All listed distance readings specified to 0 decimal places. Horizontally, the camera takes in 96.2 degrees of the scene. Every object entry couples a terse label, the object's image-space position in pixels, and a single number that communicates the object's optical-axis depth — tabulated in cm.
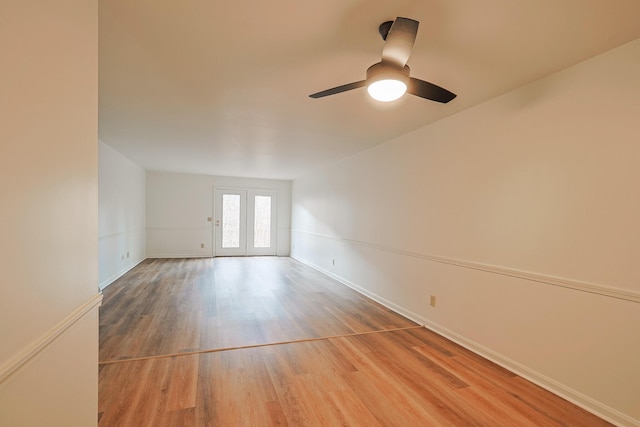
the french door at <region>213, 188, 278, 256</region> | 791
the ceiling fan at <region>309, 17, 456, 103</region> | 136
